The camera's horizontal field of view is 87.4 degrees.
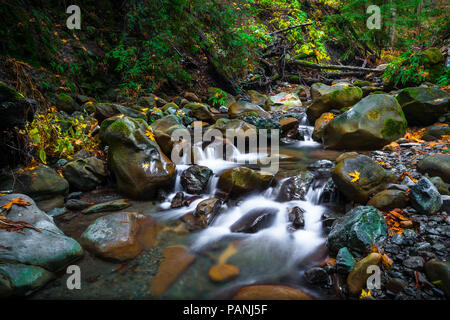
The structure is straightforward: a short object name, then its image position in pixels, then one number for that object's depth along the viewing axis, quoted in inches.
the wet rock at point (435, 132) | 193.3
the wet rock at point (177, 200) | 160.2
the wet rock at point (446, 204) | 108.5
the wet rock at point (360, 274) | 84.6
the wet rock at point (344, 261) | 91.9
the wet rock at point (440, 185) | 118.3
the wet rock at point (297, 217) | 136.6
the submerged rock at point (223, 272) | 105.2
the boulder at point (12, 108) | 124.4
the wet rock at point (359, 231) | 97.3
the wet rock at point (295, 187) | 162.4
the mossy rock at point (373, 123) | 197.3
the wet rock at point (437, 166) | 129.5
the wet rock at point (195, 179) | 175.7
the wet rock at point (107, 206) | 147.1
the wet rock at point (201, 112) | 314.3
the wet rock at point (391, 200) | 115.9
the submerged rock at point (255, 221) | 140.8
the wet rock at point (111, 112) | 231.3
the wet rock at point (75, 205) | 148.6
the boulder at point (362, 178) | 128.2
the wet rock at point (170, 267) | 98.0
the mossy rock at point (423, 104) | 206.8
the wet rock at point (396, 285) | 79.7
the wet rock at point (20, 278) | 81.3
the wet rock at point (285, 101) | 394.9
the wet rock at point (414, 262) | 84.9
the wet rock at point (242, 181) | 165.9
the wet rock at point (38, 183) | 139.9
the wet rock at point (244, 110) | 331.3
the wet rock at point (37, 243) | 91.0
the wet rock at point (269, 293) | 91.4
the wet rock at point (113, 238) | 112.5
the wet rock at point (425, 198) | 107.9
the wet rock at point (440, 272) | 74.5
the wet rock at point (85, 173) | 166.6
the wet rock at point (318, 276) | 95.0
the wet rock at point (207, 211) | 144.5
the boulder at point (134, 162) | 159.8
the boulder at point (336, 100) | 282.8
